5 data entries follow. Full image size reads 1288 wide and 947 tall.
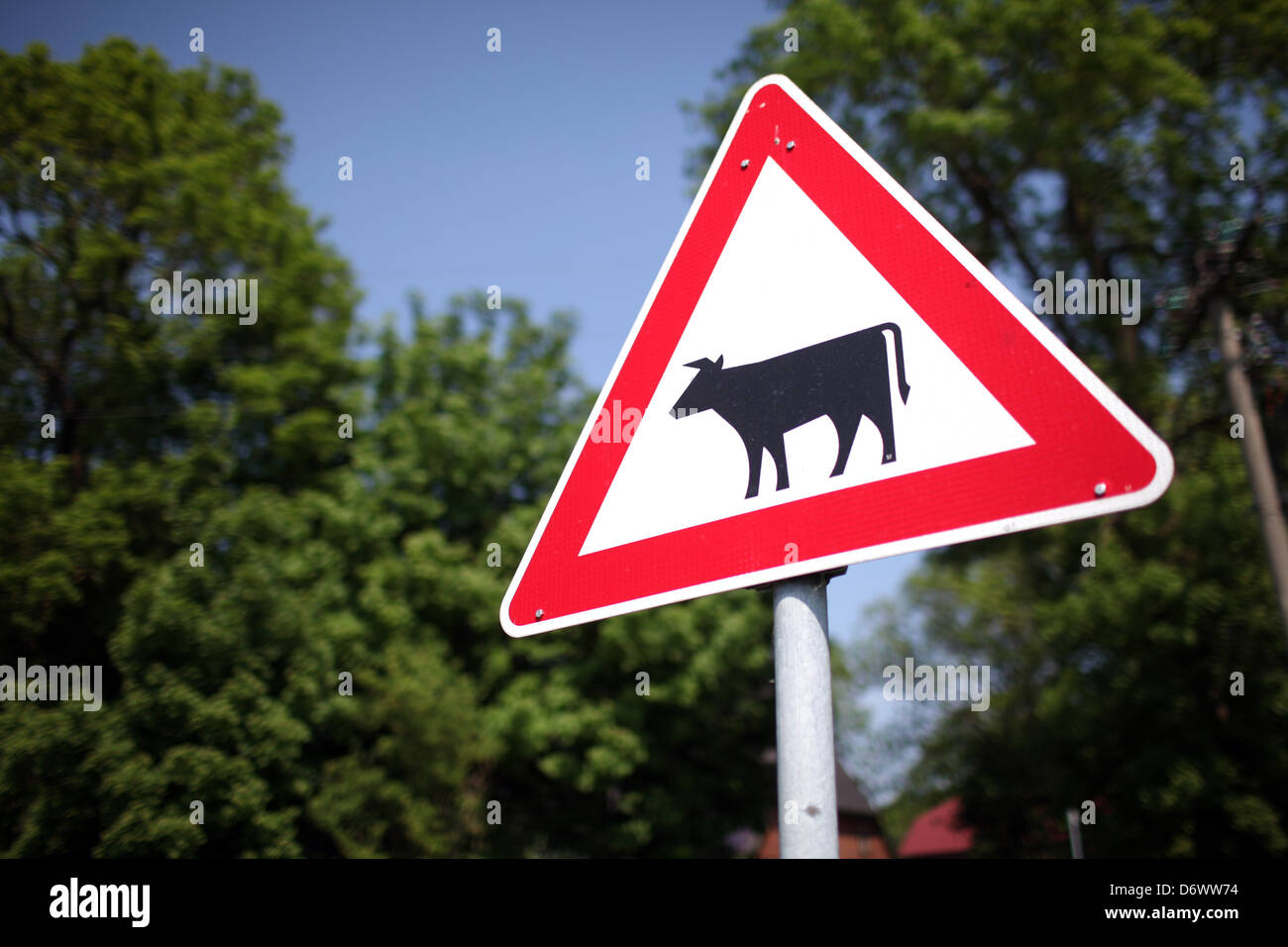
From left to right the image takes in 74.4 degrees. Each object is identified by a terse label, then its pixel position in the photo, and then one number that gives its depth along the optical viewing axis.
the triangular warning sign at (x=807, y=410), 1.26
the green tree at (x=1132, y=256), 13.02
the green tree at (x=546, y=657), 13.76
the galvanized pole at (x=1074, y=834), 11.78
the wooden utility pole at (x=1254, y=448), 7.77
